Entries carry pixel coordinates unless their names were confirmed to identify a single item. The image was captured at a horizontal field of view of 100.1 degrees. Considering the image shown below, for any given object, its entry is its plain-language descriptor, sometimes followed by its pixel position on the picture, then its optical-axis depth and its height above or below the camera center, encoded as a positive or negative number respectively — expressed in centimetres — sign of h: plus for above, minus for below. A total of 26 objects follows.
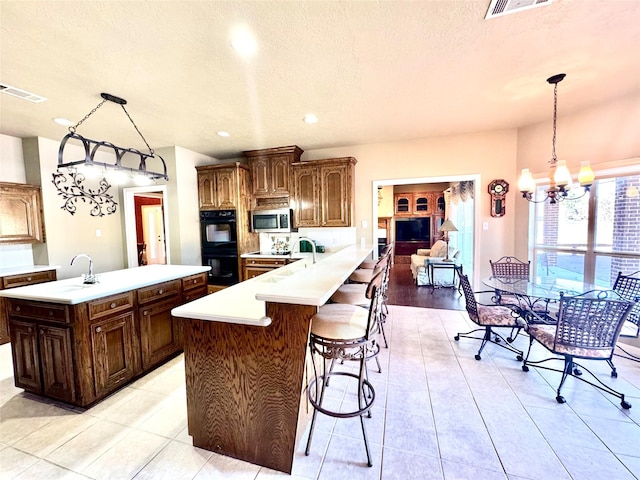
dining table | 241 -66
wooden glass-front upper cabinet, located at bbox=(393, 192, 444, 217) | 848 +62
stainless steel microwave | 461 +10
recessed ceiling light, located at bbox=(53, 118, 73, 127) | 316 +133
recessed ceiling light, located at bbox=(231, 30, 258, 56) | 183 +131
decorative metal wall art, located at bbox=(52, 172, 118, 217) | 398 +56
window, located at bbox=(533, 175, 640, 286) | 291 -19
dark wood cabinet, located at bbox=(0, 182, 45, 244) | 348 +26
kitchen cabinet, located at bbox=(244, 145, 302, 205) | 451 +98
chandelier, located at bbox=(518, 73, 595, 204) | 242 +39
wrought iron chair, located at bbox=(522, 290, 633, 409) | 190 -83
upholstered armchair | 576 -81
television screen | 872 -21
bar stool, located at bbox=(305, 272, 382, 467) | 149 -63
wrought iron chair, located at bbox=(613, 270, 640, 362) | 251 -73
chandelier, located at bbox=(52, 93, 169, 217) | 212 +60
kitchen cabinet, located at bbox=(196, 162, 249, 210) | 448 +72
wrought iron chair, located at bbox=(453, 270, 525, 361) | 258 -95
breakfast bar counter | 143 -81
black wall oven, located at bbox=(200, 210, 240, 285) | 459 -28
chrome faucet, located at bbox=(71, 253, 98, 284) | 226 -41
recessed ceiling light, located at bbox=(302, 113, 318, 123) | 319 +131
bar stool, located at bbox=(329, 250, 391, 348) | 216 -59
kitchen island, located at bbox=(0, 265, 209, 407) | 194 -80
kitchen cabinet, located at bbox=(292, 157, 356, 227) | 431 +54
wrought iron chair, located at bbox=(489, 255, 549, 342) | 299 -68
